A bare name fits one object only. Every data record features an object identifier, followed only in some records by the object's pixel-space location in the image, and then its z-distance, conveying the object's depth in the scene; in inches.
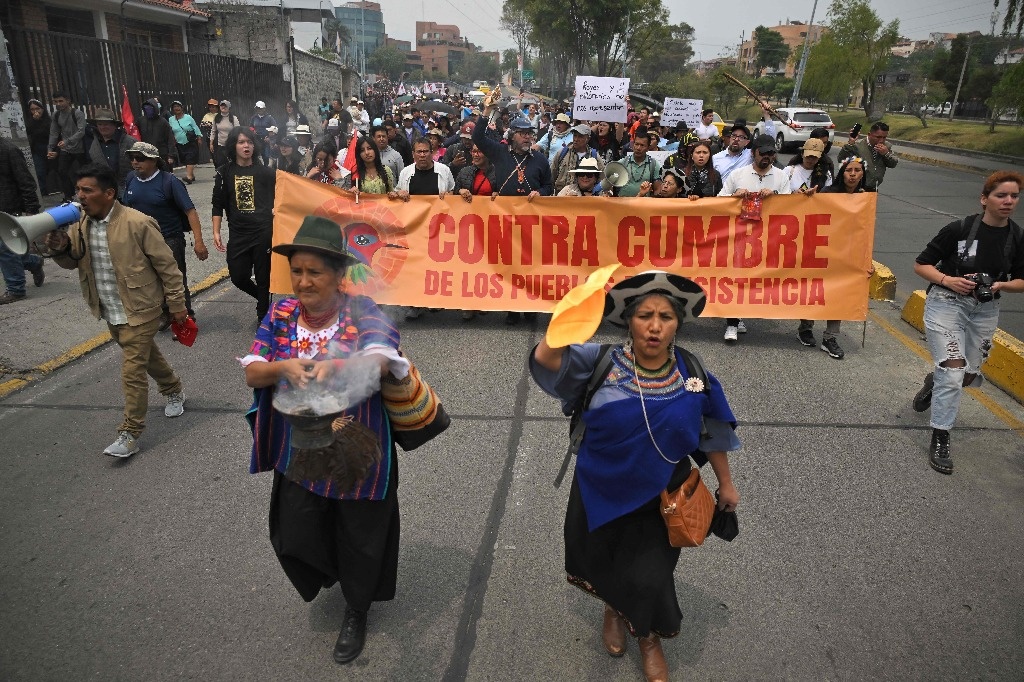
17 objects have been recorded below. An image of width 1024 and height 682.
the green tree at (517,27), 3057.3
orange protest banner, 255.1
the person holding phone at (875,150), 342.6
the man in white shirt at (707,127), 600.1
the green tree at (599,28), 1784.0
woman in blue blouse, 97.4
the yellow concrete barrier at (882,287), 320.8
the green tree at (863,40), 1852.9
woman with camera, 171.0
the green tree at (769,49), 3806.6
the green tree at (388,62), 4832.7
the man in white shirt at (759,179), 260.1
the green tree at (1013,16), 1182.9
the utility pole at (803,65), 1674.5
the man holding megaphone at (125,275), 169.7
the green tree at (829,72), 1894.7
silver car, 1122.0
